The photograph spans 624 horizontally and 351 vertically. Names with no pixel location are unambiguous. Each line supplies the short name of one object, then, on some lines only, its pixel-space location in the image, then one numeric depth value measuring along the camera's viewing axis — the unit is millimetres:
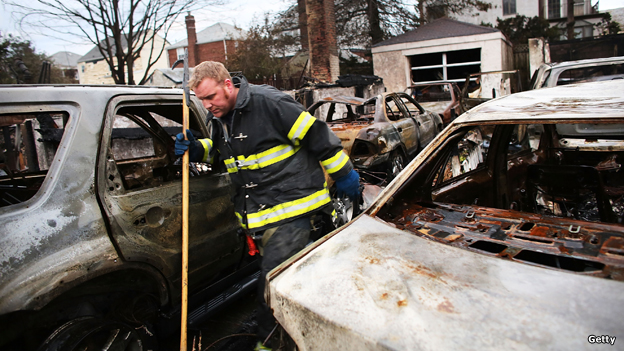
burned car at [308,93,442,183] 5730
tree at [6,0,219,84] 8781
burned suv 1726
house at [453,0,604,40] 29630
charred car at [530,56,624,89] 5543
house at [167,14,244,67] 30891
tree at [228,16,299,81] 16938
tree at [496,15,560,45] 22156
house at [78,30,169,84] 32531
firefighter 2285
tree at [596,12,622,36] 24312
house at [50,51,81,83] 46281
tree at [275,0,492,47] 19172
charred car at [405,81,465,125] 9203
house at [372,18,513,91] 15469
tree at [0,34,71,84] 12614
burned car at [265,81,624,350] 1252
